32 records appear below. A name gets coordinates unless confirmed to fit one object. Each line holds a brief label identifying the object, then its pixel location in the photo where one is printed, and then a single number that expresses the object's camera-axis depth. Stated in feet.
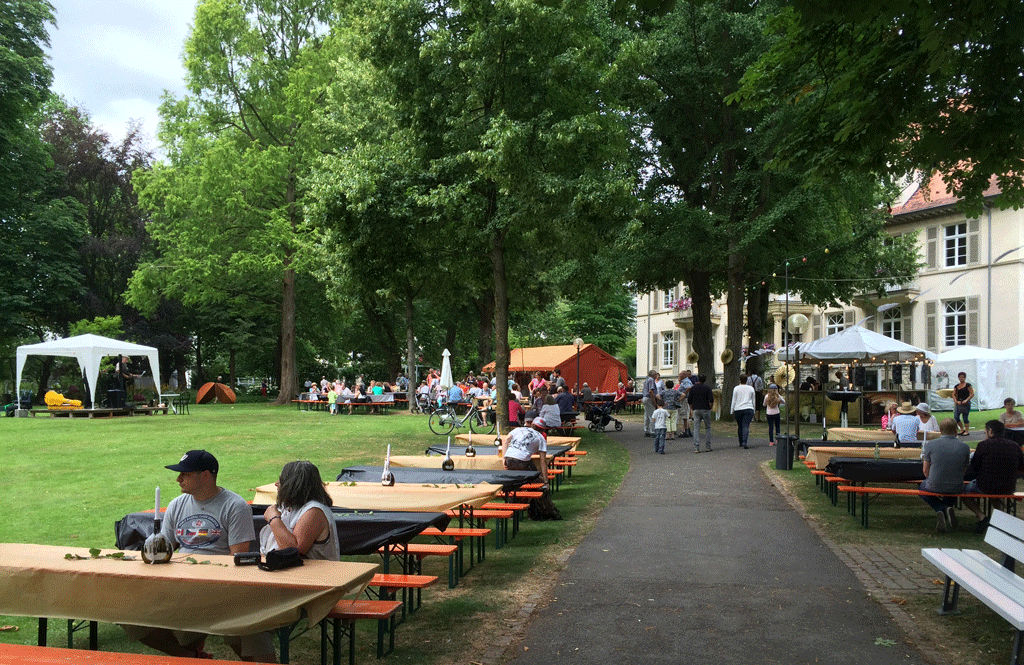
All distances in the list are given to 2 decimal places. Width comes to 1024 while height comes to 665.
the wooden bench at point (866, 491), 34.25
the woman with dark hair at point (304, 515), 16.71
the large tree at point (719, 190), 79.61
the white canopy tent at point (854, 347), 85.87
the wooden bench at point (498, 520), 29.17
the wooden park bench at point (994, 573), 17.41
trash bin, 53.83
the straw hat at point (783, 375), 87.04
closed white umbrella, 102.06
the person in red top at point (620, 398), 106.48
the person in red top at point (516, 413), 61.05
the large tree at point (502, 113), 56.90
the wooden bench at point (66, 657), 12.54
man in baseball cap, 16.74
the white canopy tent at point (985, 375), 107.86
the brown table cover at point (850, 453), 43.29
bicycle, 76.48
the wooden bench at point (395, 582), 19.16
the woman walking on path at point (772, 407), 67.62
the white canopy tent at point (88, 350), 94.53
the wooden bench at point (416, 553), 22.34
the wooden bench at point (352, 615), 16.87
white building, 123.85
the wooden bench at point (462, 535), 26.23
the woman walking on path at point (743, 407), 66.23
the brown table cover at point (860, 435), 55.52
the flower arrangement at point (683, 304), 153.68
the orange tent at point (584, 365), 125.08
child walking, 63.46
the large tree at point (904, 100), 25.95
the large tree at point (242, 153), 113.60
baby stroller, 86.99
